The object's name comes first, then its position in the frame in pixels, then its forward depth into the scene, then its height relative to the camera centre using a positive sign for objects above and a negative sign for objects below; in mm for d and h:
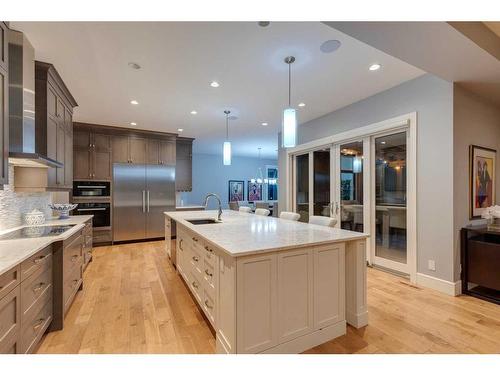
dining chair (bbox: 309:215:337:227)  2648 -364
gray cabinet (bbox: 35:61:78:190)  2785 +884
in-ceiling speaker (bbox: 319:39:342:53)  2323 +1415
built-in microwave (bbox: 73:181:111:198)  5129 +3
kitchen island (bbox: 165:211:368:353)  1633 -734
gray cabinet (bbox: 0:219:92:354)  1476 -812
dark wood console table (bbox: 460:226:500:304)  2686 -848
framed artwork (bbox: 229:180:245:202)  9836 -71
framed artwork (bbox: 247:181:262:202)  10232 -74
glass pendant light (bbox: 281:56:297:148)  2514 +656
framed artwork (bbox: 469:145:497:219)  3031 +139
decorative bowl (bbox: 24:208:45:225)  2885 -343
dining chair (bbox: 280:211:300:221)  3344 -379
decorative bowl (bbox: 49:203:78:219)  3589 -296
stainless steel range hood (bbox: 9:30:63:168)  2229 +885
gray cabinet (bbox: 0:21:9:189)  1880 +641
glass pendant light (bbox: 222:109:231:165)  4023 +590
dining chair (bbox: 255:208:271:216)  4095 -389
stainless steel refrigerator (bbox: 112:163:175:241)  5457 -232
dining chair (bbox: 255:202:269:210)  6665 -435
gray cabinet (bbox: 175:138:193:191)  6629 +673
